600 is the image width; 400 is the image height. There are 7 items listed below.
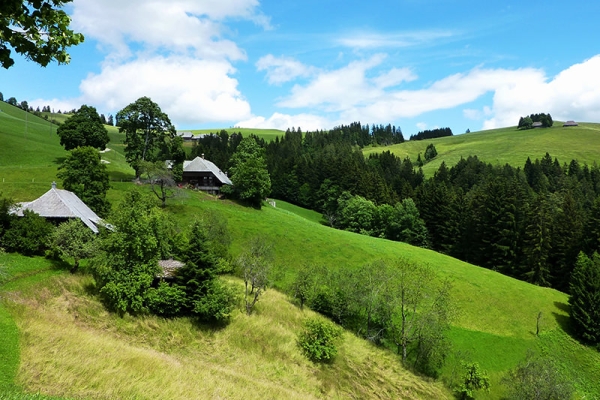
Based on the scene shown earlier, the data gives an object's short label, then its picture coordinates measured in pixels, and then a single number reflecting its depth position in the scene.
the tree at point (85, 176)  45.59
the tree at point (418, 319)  37.59
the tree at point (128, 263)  29.77
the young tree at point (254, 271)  37.19
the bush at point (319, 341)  33.16
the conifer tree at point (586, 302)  45.50
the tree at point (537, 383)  32.81
